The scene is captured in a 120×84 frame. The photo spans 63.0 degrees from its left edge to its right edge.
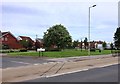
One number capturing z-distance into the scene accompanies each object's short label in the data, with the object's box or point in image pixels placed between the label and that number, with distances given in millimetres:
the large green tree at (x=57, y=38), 30007
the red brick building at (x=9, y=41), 35462
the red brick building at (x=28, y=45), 36591
